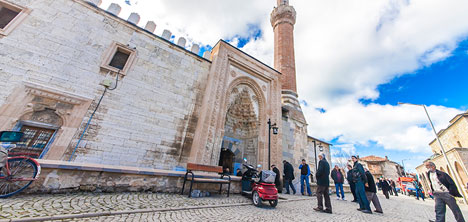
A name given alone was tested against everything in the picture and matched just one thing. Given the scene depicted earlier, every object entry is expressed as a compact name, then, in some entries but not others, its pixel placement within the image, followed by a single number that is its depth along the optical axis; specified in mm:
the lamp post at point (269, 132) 8862
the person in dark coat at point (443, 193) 3508
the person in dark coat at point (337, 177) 7295
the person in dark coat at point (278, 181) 7258
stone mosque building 5480
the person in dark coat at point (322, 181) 4438
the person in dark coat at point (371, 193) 4845
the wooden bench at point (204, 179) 4826
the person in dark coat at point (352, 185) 6356
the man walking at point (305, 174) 7668
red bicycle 3105
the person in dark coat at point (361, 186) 4676
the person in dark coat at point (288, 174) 8000
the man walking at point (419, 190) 13379
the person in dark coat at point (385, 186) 10534
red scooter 4379
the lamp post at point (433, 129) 11845
